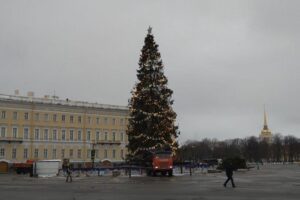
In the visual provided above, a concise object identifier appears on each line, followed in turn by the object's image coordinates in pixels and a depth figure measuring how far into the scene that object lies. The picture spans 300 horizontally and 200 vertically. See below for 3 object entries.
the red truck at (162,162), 33.55
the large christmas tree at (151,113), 38.92
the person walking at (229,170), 21.19
